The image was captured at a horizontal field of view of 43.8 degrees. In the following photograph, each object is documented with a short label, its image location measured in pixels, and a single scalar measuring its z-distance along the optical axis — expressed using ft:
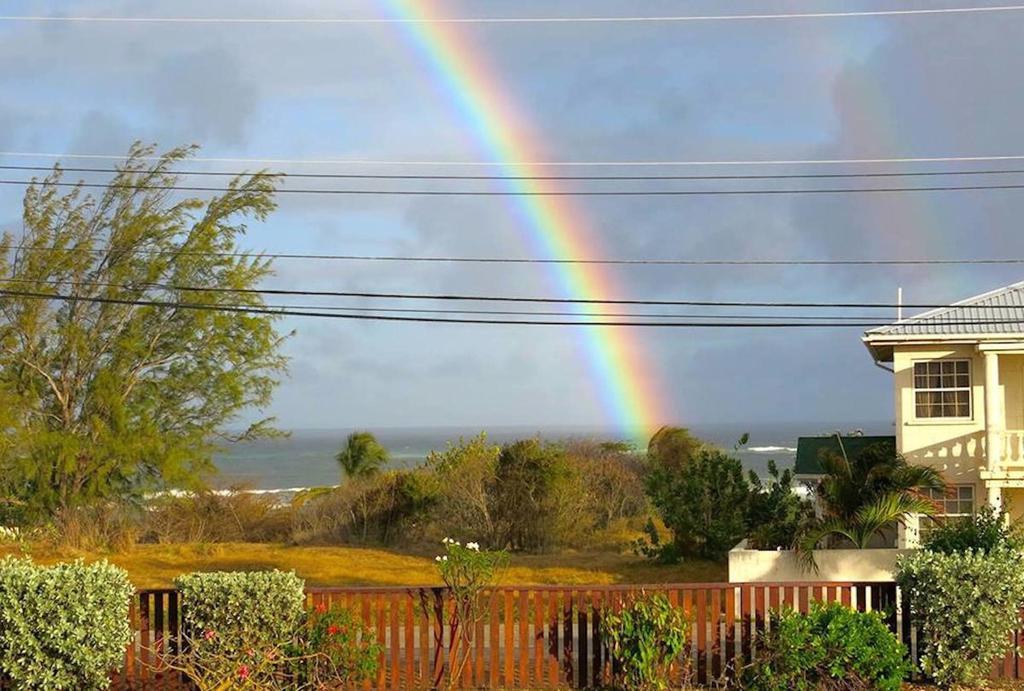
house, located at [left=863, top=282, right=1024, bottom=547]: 89.76
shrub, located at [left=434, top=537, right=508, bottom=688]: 45.85
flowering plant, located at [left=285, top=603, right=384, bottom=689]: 44.60
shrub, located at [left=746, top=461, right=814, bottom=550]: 85.30
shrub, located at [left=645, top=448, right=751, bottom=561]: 87.51
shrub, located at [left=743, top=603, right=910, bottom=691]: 43.19
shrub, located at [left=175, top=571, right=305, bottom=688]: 44.19
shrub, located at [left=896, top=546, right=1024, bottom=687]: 45.09
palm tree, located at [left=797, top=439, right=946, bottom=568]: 70.95
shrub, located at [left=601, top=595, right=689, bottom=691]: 44.06
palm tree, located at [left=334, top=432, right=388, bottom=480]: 140.77
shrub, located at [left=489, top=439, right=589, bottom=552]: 105.60
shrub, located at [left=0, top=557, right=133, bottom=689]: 43.55
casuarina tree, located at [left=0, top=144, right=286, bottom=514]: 100.89
